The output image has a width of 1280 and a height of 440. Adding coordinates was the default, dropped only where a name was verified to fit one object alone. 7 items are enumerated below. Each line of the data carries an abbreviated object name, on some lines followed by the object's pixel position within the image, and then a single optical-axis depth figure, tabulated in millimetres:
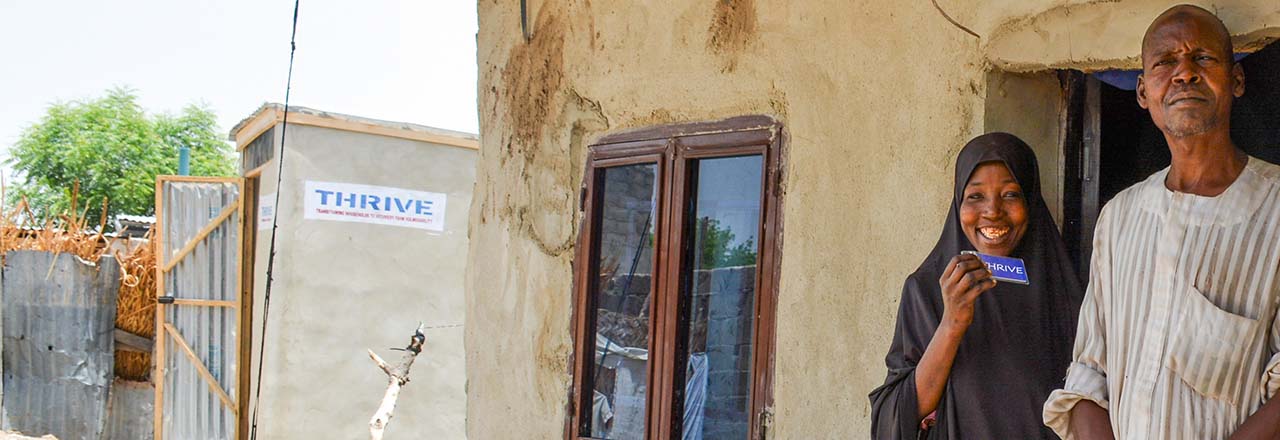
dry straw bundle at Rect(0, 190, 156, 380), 9242
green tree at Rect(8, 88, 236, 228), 25578
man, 1948
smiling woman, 2402
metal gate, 9273
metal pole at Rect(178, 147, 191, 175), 12703
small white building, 8555
